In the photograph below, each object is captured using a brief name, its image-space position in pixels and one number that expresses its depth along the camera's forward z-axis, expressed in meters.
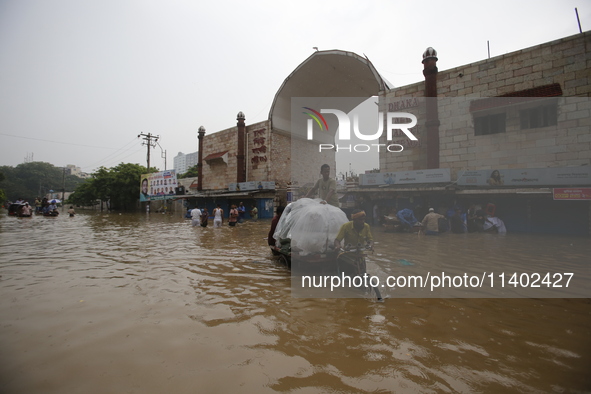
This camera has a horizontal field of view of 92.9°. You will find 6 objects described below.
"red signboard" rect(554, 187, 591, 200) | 9.64
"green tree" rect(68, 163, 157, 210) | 33.16
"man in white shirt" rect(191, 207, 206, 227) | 14.72
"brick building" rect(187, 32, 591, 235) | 10.30
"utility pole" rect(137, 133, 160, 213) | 32.72
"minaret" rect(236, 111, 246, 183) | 22.81
